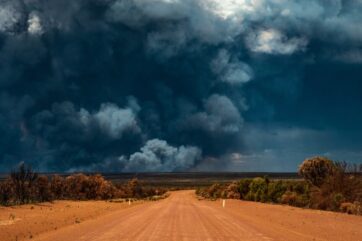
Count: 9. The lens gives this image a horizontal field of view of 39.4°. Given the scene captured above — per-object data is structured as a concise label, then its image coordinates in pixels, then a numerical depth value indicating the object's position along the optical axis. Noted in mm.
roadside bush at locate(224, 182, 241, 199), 80175
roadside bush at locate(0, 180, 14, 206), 51597
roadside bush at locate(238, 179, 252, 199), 79562
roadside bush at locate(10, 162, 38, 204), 59012
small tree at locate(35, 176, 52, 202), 62303
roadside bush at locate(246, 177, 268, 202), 67812
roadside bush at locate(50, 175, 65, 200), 76425
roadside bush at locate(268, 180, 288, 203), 64031
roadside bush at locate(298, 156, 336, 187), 63688
